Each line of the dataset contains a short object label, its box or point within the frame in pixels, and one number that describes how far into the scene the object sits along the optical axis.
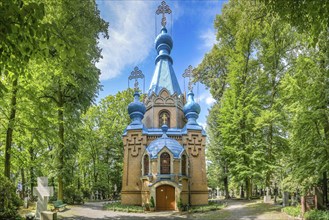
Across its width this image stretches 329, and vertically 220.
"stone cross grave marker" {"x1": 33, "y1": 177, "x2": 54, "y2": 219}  14.18
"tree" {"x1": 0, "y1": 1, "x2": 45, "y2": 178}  4.09
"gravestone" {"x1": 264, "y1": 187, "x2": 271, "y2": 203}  25.17
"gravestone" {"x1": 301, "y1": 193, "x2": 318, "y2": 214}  15.20
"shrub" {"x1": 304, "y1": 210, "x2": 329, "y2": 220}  13.01
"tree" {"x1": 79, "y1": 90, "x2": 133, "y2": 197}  42.69
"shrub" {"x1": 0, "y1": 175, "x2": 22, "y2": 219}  11.50
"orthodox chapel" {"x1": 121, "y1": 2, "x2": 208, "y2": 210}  25.95
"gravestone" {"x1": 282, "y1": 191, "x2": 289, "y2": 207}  19.69
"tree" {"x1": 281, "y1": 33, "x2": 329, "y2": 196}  13.95
